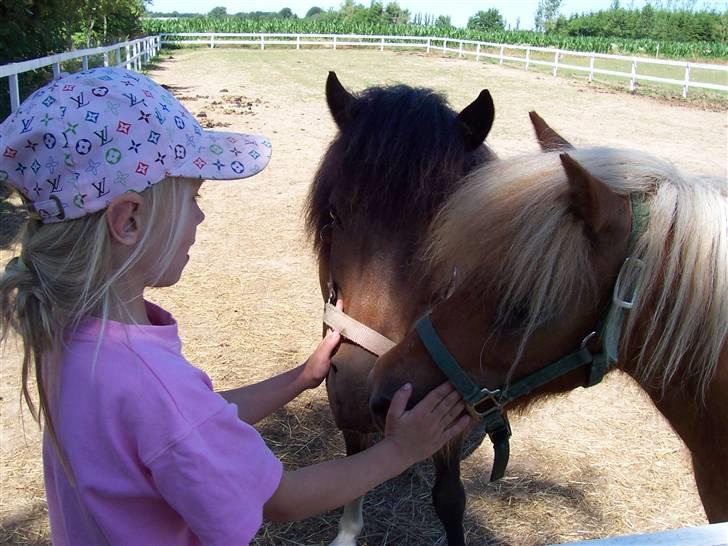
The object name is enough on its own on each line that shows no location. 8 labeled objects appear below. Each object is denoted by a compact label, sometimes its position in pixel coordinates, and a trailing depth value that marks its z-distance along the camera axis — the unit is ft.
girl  3.48
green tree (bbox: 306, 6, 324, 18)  545.44
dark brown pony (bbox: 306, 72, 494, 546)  6.72
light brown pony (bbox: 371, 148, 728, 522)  4.44
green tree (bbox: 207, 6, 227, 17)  522.92
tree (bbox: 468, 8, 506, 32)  294.66
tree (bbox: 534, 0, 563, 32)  306.51
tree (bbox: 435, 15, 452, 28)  296.88
